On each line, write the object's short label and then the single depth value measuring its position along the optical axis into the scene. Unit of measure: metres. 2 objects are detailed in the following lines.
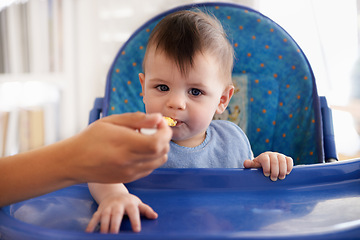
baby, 0.80
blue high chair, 0.48
